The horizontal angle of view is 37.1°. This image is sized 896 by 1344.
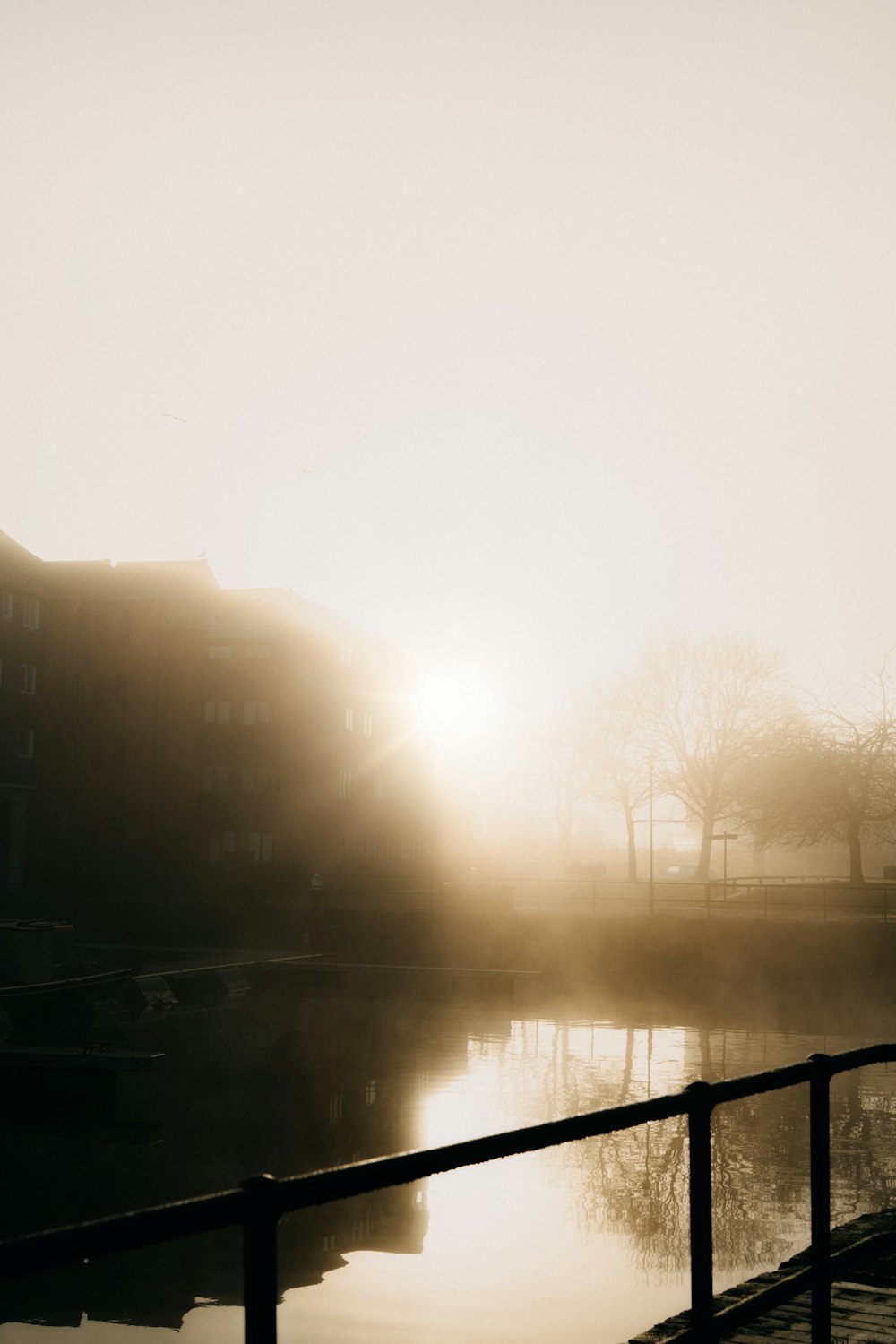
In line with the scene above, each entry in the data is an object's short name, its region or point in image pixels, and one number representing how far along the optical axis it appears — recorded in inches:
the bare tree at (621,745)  2832.2
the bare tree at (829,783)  2293.3
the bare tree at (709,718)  2581.2
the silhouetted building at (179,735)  2305.6
